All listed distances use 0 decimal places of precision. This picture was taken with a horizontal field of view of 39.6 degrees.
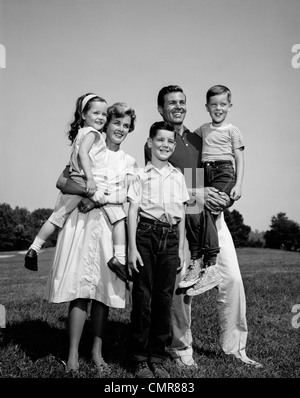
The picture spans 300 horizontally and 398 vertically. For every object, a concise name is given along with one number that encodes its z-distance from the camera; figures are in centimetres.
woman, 415
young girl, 421
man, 468
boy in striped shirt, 459
